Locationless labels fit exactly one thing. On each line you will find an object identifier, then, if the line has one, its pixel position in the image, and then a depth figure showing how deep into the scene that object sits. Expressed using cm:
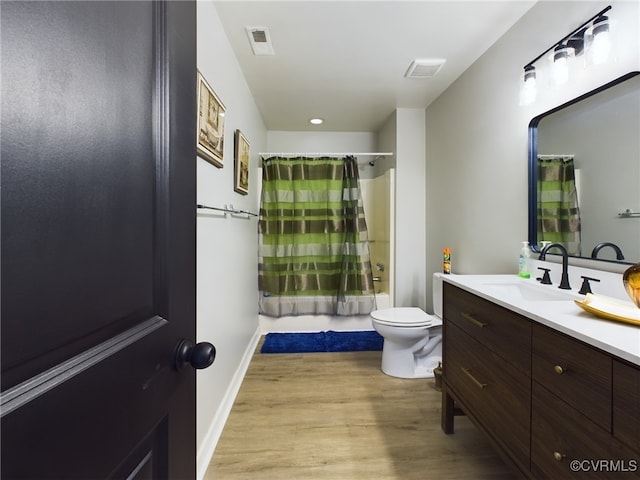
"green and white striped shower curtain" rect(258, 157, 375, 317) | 308
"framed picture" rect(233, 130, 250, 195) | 200
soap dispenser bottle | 159
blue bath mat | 272
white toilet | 214
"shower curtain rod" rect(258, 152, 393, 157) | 298
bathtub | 313
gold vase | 90
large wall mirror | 111
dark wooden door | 30
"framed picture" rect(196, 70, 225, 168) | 130
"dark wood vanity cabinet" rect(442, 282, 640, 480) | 69
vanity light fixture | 116
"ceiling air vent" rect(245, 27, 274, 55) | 171
